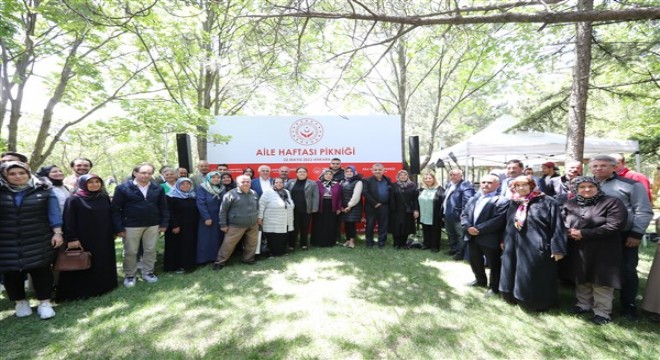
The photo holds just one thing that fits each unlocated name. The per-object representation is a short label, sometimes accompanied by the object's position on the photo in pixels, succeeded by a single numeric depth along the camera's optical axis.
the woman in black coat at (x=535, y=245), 3.13
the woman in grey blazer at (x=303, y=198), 5.76
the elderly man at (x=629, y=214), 2.98
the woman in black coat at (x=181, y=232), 4.63
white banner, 6.79
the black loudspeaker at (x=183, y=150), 6.14
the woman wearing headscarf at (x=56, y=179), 3.78
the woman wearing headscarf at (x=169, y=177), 4.93
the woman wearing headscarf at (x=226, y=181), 5.11
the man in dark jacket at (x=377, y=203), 5.84
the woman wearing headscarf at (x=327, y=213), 5.97
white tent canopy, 6.84
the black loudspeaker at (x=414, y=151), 6.54
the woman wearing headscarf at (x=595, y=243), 2.86
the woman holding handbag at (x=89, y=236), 3.51
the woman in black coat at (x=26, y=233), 3.02
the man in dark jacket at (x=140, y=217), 3.94
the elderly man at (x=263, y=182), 5.36
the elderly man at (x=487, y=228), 3.57
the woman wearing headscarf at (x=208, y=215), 4.80
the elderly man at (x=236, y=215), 4.68
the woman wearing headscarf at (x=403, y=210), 5.87
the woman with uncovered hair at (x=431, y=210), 5.73
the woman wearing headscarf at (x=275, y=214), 5.21
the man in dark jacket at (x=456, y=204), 5.21
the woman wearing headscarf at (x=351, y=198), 5.85
